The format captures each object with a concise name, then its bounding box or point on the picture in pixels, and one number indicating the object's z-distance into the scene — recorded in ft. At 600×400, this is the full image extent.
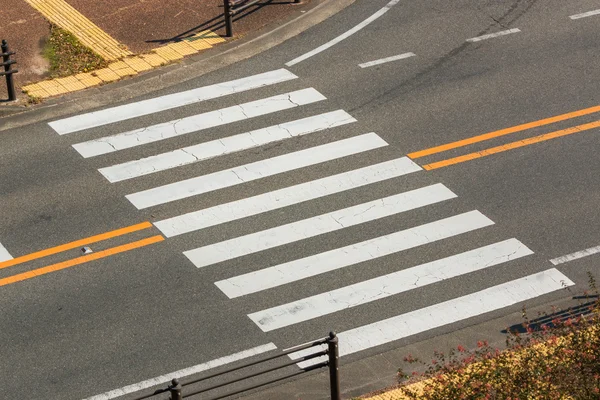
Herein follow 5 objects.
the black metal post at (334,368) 42.39
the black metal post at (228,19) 72.28
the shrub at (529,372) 40.09
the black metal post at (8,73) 65.98
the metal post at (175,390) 40.08
